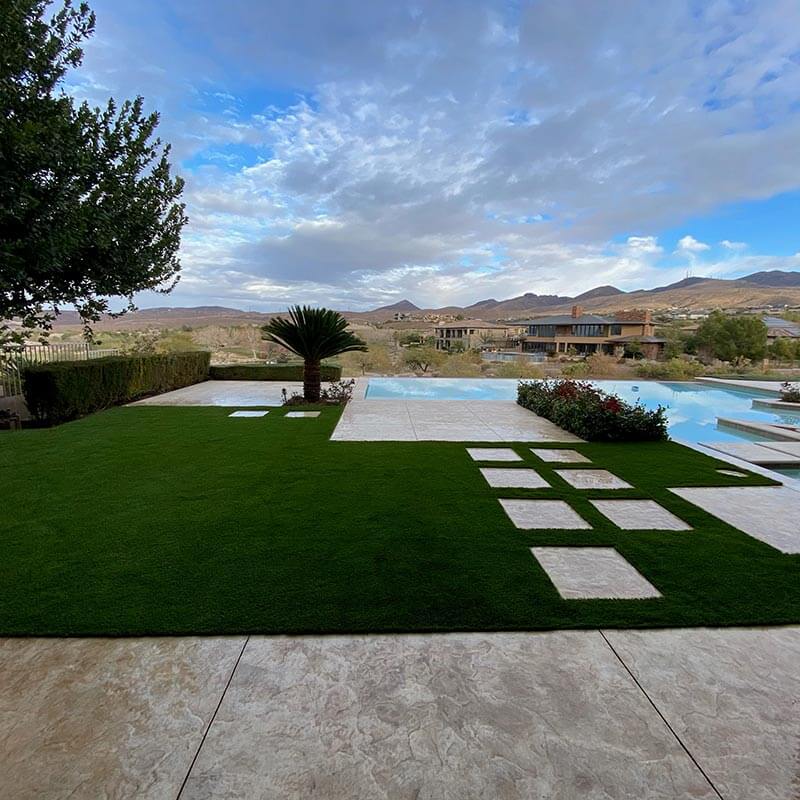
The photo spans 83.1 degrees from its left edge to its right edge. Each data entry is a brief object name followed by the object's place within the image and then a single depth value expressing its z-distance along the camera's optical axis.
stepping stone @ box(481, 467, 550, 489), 4.38
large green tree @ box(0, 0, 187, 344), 3.56
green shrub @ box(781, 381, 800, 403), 11.20
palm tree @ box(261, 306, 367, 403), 9.48
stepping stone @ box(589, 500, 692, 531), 3.44
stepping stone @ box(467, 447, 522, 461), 5.38
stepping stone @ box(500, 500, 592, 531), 3.42
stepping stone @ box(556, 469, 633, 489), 4.44
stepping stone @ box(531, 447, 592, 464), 5.39
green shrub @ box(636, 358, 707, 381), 17.44
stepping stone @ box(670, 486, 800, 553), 3.27
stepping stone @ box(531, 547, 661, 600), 2.50
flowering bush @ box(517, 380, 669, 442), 6.54
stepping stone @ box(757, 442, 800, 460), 5.87
